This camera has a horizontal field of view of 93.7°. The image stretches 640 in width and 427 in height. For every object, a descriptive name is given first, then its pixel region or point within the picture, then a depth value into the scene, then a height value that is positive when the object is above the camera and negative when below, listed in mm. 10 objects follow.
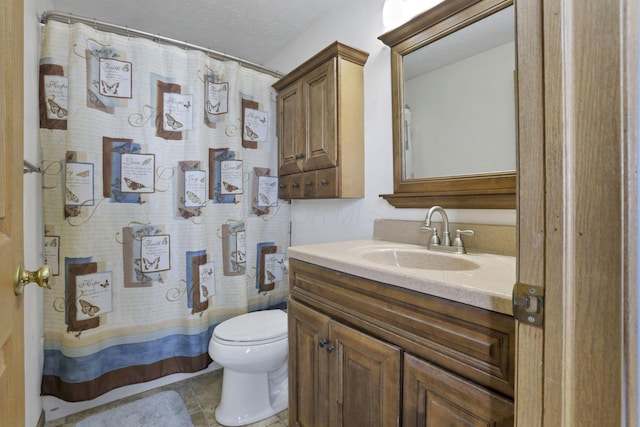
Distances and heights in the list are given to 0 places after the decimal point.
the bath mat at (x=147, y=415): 1483 -1037
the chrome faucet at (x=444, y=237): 1213 -113
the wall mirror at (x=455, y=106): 1148 +454
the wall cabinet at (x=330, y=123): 1600 +498
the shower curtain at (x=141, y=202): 1461 +61
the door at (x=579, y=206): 339 +4
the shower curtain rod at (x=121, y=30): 1446 +978
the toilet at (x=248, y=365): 1447 -747
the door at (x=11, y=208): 520 +13
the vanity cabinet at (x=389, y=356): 680 -414
